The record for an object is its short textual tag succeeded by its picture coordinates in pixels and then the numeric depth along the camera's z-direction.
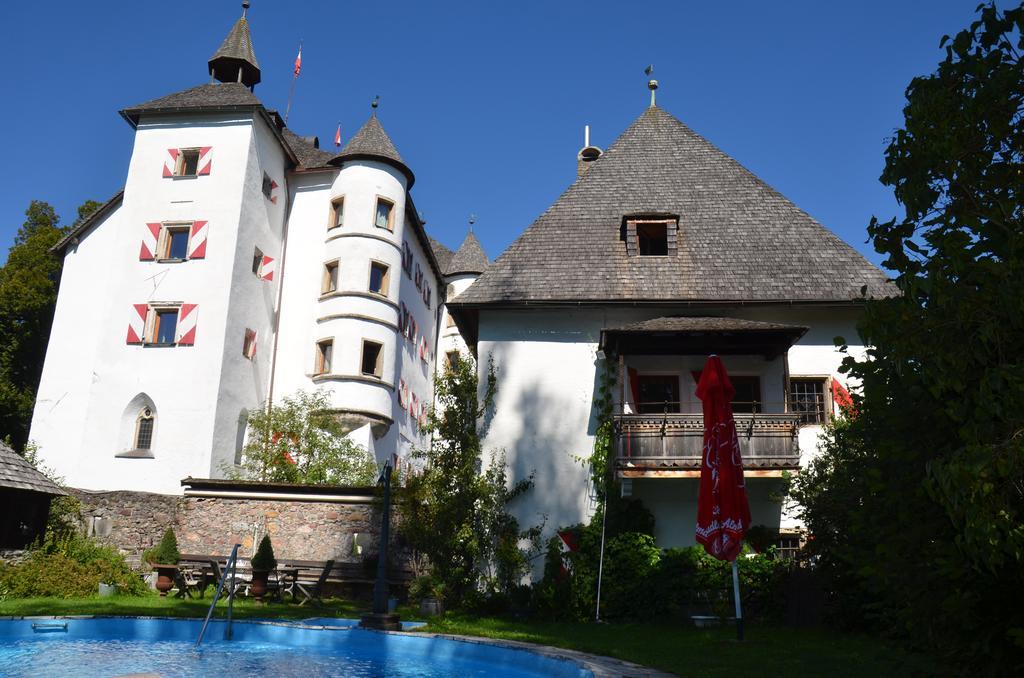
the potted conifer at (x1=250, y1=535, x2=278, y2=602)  17.28
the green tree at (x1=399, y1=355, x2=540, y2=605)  17.70
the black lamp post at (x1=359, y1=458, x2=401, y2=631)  12.91
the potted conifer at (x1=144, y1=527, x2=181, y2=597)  17.98
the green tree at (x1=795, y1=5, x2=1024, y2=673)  4.55
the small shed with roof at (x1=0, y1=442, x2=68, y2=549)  19.44
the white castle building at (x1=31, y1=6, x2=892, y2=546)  19.14
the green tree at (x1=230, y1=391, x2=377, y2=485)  26.84
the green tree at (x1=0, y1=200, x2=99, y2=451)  37.84
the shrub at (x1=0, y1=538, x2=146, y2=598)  17.25
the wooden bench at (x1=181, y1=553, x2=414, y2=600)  18.52
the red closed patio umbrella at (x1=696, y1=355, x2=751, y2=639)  13.52
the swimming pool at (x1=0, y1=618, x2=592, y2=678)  10.33
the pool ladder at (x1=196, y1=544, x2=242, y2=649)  12.31
